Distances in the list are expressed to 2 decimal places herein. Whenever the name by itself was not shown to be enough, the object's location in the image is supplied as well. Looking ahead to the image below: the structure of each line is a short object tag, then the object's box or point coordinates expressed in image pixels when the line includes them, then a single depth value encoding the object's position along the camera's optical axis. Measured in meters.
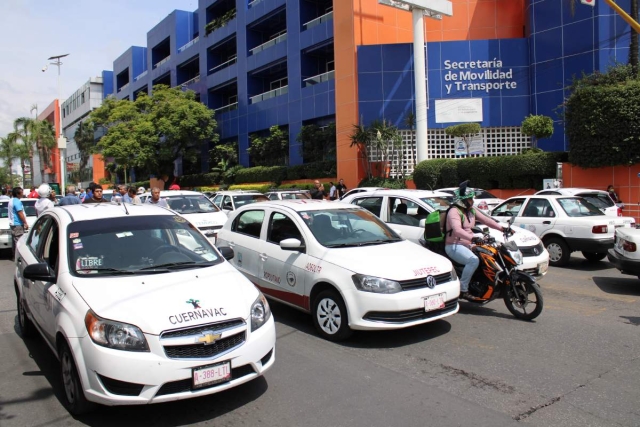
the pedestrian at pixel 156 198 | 12.60
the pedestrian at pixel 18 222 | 12.00
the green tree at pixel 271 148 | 34.78
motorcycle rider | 7.07
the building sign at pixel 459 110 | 27.59
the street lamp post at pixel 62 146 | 33.39
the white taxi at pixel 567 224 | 10.66
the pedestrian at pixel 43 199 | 12.08
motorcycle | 6.76
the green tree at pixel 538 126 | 22.64
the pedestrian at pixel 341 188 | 23.86
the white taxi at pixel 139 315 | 3.77
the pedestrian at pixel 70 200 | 10.60
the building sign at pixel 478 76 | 27.58
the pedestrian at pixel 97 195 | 10.15
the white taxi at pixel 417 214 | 8.80
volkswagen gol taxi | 5.67
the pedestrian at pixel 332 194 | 19.44
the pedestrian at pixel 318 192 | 18.22
